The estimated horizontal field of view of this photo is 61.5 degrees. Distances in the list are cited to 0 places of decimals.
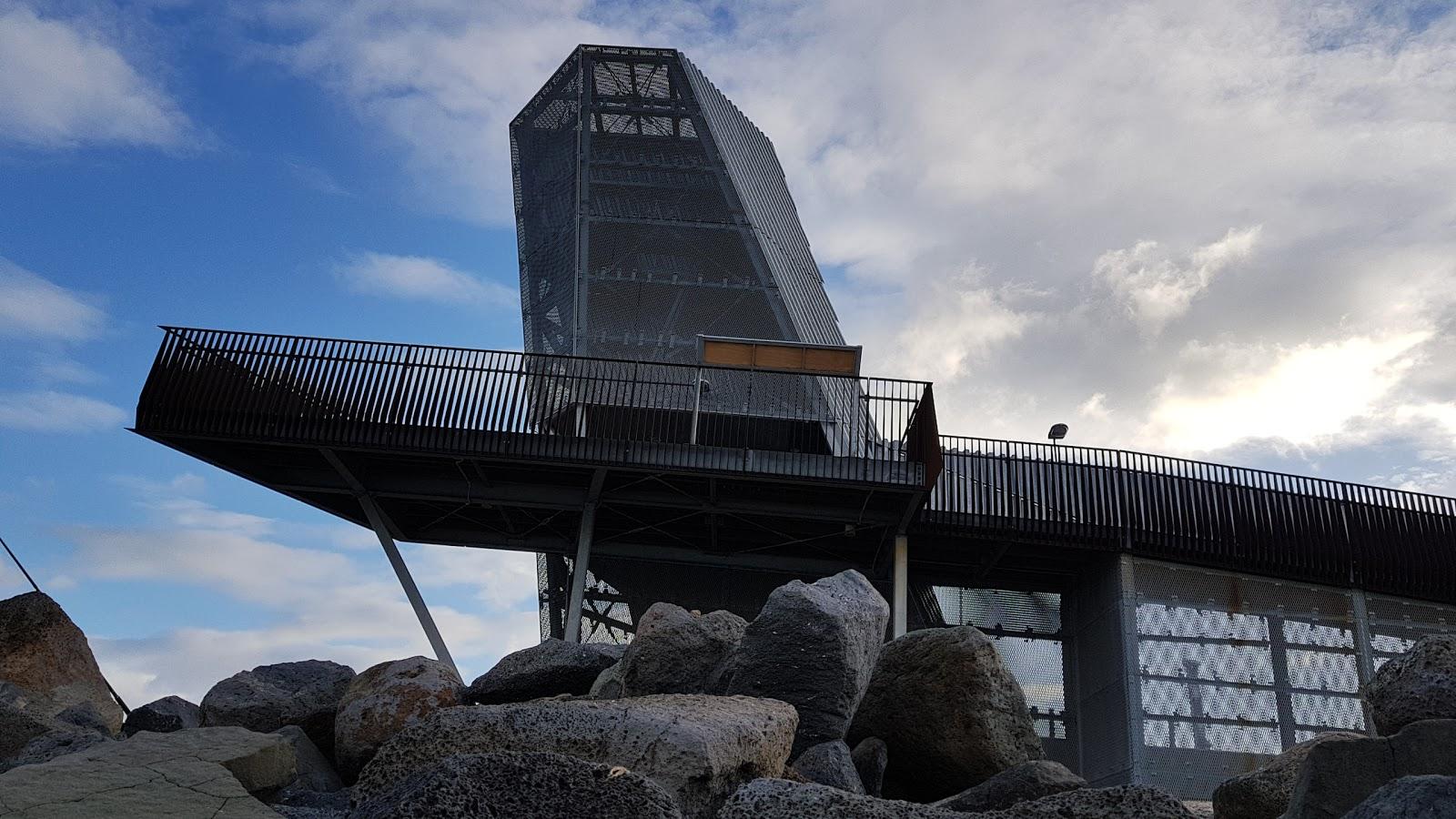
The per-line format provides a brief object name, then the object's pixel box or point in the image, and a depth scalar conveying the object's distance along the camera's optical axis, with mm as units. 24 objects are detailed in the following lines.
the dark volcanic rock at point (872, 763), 8422
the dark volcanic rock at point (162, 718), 10812
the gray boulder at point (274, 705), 10109
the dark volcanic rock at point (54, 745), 7988
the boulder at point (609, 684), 8719
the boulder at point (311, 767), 8711
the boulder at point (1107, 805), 4781
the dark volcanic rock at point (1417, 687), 6223
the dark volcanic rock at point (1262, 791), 7324
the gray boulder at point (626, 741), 5547
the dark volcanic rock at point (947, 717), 8922
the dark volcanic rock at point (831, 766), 7180
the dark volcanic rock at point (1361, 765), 5305
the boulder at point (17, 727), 9688
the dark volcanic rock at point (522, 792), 3979
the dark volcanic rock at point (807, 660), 7859
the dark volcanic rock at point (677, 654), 8453
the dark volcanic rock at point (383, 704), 9000
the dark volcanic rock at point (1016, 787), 7164
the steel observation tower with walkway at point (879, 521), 18875
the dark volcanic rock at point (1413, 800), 3674
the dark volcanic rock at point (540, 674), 9625
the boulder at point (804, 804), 4285
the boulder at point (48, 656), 13148
